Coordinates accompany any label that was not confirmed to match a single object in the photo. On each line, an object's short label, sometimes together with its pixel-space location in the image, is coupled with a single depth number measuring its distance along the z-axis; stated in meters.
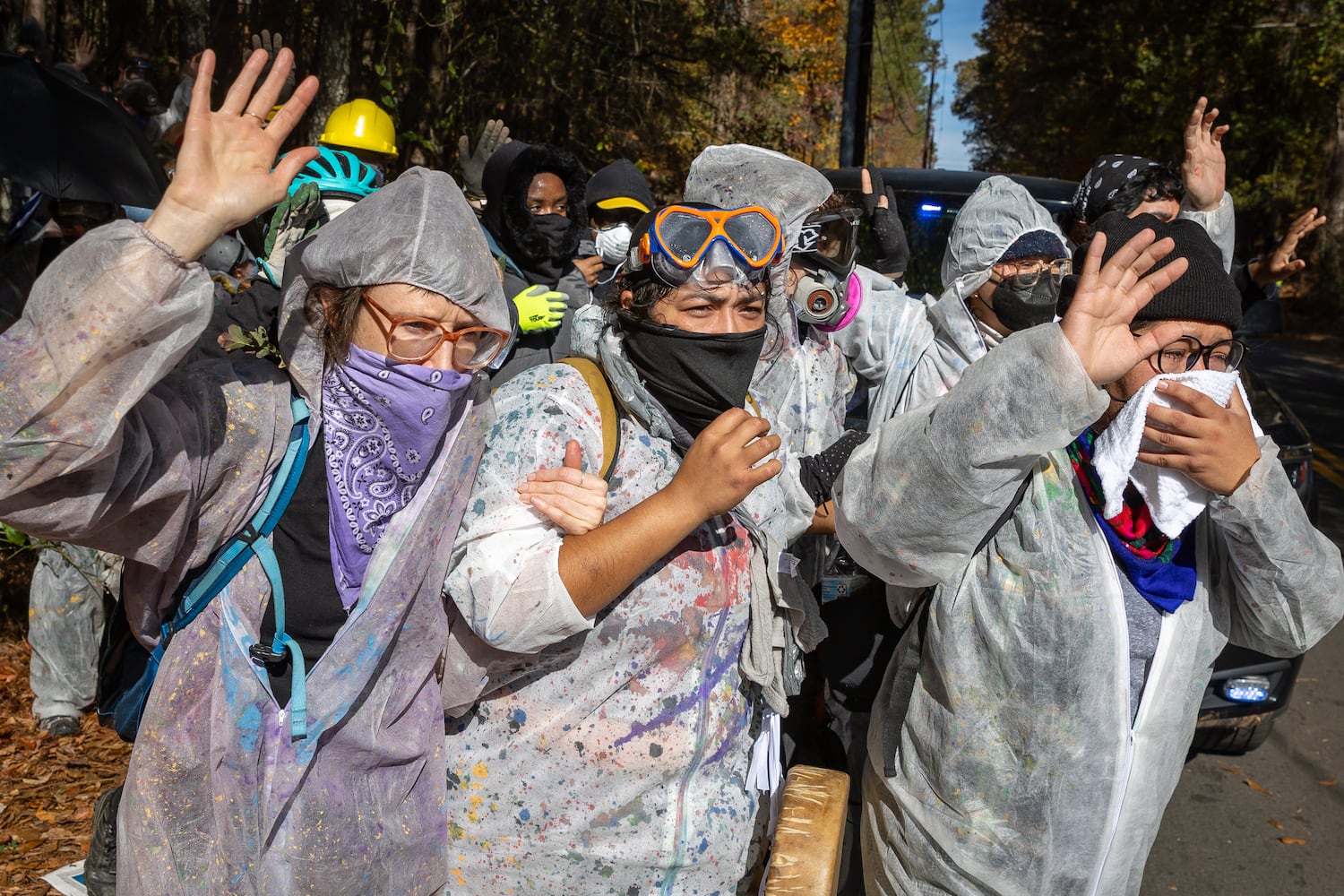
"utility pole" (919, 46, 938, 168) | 52.49
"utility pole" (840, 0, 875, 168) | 12.76
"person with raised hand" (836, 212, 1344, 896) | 1.76
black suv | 4.12
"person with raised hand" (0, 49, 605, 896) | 1.71
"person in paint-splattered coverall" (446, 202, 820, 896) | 1.71
